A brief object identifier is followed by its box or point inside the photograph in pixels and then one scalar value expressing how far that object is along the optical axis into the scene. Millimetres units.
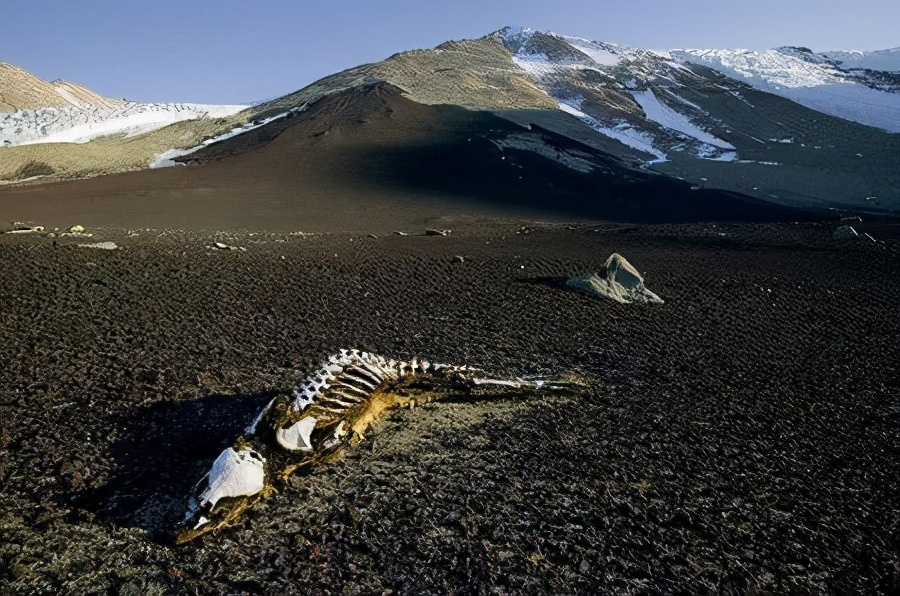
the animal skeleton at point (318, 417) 2537
